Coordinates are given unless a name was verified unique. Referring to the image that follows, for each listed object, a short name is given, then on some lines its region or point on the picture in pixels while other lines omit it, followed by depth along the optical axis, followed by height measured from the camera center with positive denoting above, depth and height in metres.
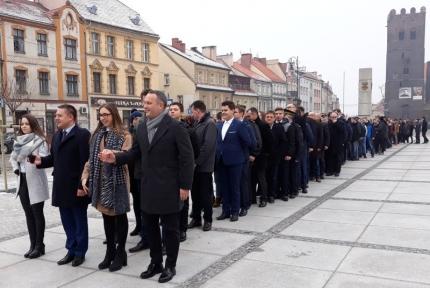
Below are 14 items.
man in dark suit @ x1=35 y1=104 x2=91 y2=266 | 5.13 -0.62
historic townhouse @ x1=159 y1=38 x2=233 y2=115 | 48.56 +4.37
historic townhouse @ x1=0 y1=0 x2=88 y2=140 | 30.05 +4.37
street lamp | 40.26 +4.88
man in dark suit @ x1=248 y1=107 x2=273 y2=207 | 8.29 -0.76
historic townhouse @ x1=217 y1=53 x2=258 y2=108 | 58.59 +3.98
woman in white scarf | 5.48 -0.79
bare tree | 27.28 +1.59
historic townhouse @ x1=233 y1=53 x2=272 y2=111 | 63.69 +4.75
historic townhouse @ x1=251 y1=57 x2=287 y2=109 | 69.38 +5.11
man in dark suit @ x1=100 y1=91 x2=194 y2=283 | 4.50 -0.52
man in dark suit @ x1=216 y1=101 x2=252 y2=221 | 7.32 -0.71
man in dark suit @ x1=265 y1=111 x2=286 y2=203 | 8.74 -0.79
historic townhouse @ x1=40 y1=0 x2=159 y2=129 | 36.00 +5.50
